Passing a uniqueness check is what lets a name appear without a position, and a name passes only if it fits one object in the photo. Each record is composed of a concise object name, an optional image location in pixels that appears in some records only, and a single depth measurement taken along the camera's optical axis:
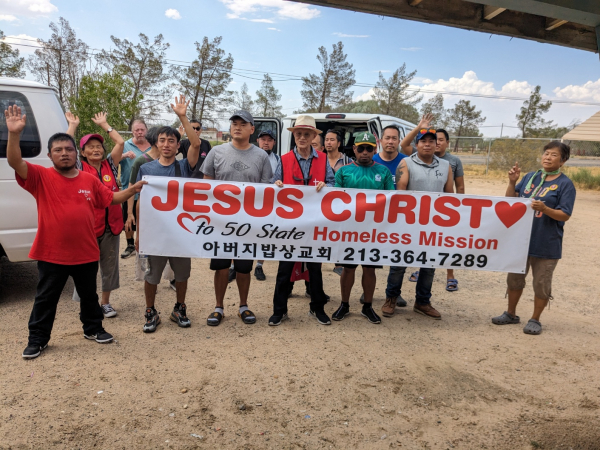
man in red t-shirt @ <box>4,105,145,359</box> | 3.39
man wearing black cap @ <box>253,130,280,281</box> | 6.13
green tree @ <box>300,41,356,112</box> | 33.41
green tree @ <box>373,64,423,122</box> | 37.72
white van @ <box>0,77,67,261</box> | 4.23
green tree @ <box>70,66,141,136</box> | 13.70
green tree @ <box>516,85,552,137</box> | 37.53
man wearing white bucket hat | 4.35
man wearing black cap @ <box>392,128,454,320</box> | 4.47
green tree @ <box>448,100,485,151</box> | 45.88
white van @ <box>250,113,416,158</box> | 8.20
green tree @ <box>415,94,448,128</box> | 43.72
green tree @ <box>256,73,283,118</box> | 35.62
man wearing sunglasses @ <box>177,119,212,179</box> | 6.37
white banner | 4.11
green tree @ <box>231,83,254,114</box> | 34.34
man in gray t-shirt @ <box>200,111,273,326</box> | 4.15
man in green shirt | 4.31
